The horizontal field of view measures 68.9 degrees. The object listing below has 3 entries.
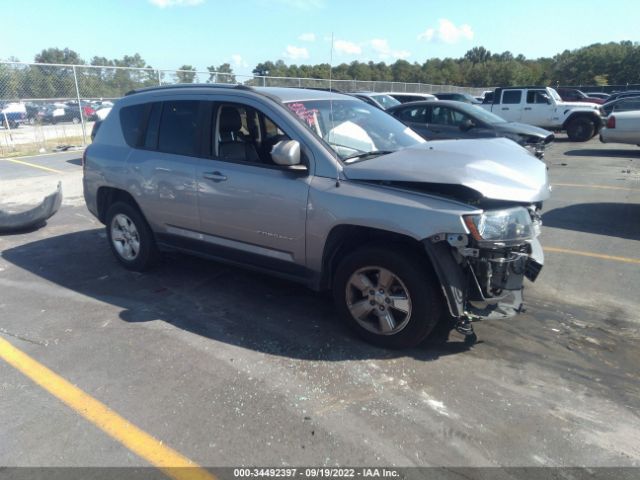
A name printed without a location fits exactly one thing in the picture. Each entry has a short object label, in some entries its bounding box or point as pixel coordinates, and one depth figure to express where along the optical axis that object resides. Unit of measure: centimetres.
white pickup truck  1723
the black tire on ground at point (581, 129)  1723
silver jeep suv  319
